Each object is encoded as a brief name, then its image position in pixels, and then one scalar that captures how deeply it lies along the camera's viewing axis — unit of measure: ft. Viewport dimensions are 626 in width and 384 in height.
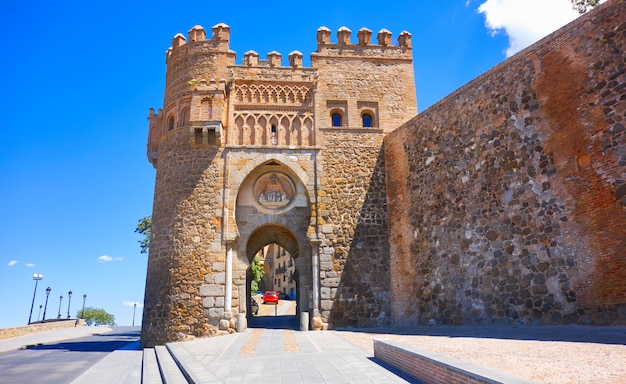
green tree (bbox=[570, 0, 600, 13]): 33.68
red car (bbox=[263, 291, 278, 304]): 88.12
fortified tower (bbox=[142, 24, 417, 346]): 40.57
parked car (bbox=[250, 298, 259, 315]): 71.38
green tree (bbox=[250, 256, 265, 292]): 78.98
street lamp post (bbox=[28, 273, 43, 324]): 79.05
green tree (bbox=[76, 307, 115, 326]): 188.97
